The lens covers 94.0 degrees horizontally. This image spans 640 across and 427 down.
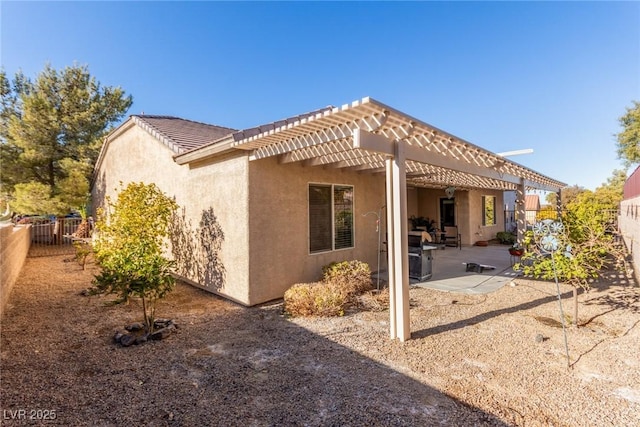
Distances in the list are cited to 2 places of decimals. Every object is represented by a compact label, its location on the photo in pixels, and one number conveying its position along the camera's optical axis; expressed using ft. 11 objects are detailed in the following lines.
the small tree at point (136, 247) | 16.22
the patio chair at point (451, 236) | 52.05
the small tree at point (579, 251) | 17.62
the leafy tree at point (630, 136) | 83.05
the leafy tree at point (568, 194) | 125.29
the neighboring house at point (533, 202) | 122.99
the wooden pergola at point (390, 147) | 13.21
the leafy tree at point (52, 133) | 51.90
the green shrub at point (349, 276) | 23.09
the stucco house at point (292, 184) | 15.31
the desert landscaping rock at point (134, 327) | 16.90
